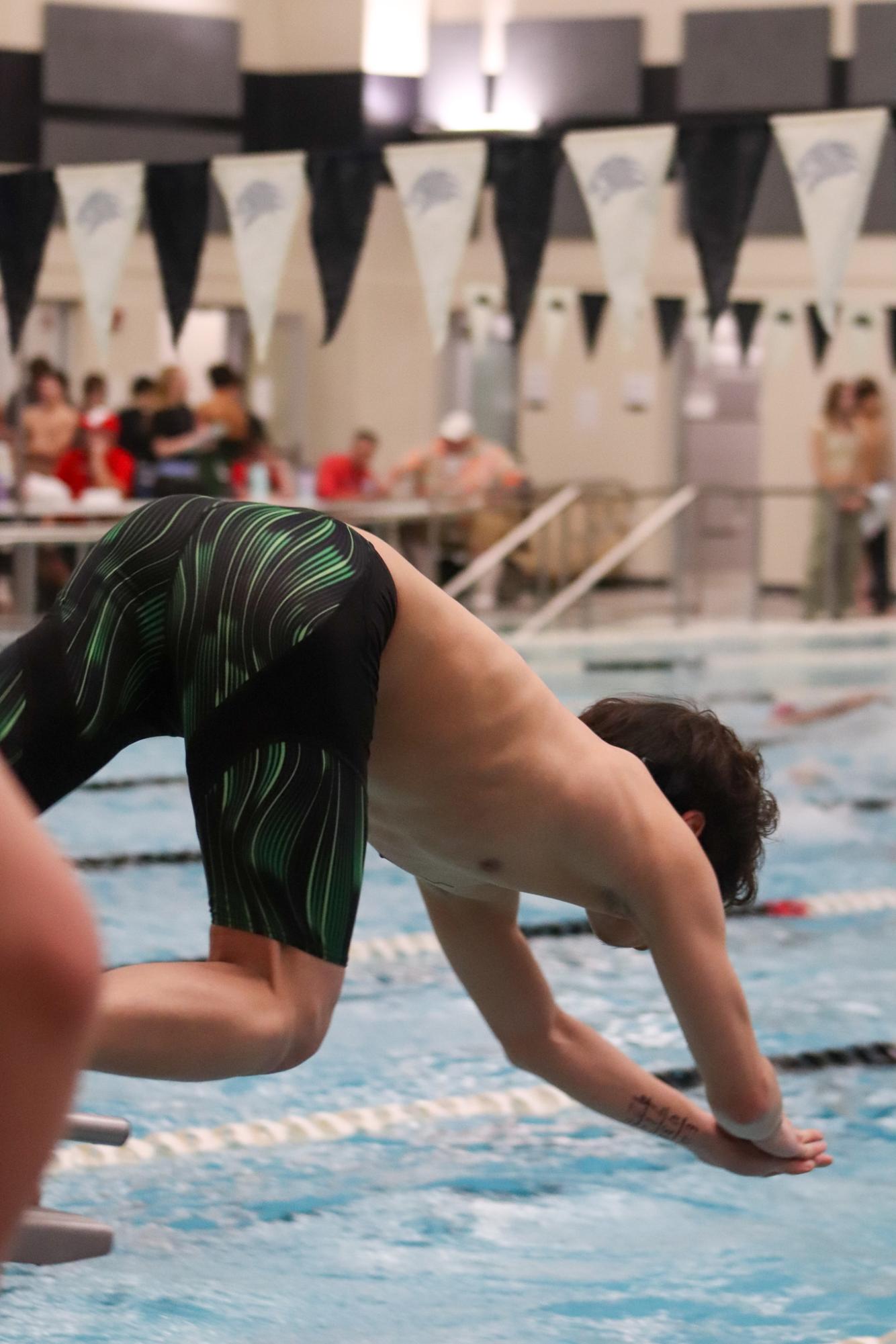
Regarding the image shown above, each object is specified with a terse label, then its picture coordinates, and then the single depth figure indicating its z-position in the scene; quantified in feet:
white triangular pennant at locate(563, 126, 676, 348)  33.59
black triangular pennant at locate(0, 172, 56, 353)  38.69
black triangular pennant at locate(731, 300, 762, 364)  65.39
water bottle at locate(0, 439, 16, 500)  52.61
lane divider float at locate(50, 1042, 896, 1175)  16.12
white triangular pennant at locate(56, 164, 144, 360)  38.51
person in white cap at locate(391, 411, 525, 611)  60.79
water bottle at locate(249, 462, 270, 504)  53.07
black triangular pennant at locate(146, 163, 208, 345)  38.05
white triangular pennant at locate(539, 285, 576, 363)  79.17
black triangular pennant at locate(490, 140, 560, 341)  34.78
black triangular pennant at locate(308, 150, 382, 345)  36.32
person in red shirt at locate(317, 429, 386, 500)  61.66
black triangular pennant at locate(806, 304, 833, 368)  70.90
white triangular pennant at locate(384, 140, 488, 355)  35.13
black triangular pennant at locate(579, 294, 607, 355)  71.45
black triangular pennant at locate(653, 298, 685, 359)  70.03
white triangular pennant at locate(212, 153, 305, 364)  37.24
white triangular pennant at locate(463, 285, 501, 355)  77.84
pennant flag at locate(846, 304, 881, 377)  77.24
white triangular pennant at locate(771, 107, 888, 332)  30.79
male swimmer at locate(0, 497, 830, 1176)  9.49
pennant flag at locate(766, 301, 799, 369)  77.23
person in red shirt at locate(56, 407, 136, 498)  54.17
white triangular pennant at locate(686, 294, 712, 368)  72.46
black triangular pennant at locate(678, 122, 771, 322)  32.44
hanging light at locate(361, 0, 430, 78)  80.32
